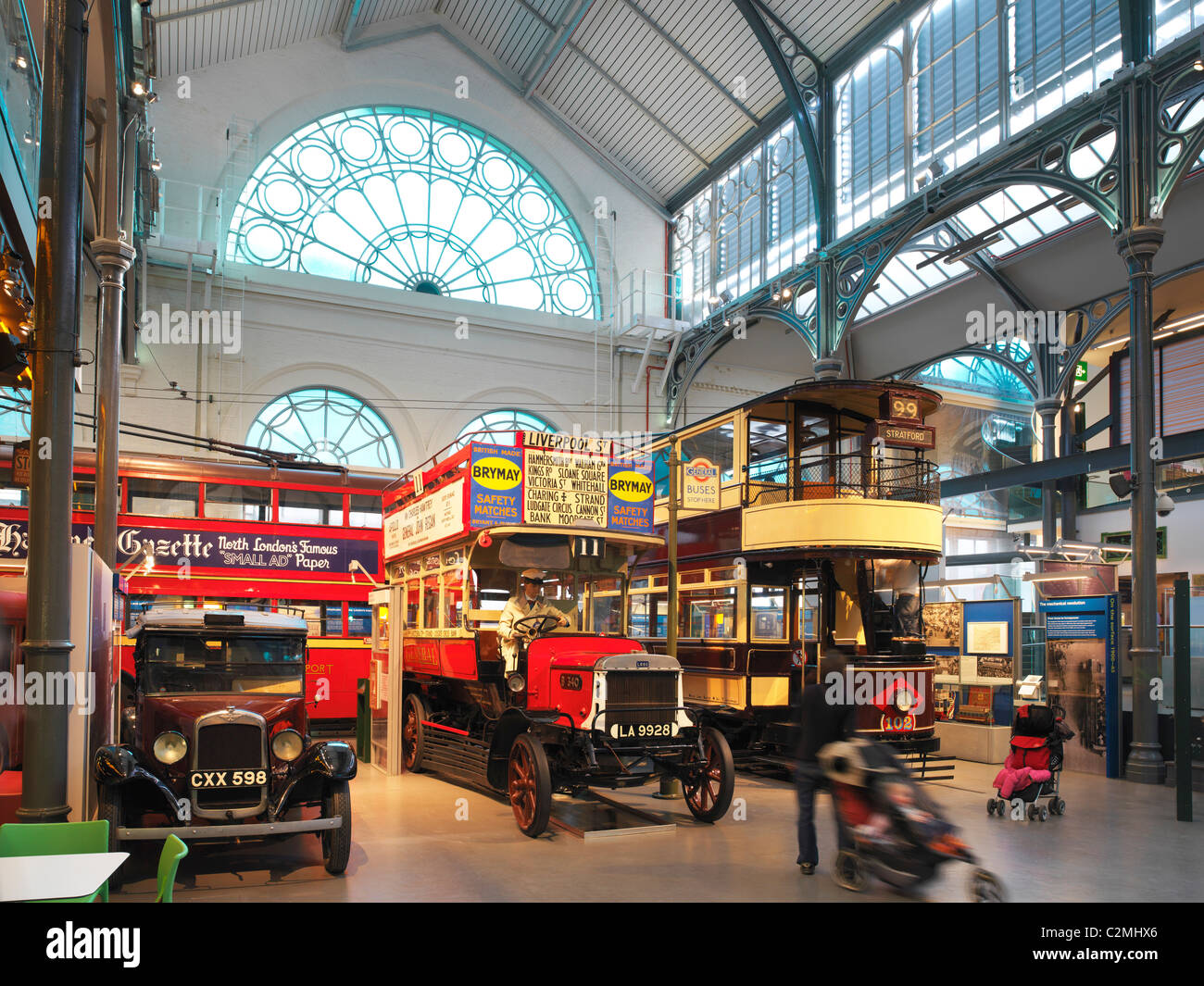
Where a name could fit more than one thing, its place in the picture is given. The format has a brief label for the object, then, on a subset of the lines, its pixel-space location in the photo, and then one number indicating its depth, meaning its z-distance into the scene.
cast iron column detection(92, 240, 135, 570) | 11.55
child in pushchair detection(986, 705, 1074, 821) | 9.88
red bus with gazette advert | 14.93
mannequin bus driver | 10.27
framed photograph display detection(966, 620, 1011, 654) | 14.62
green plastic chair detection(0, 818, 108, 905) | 4.37
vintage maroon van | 7.09
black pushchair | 6.42
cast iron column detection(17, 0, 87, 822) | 5.51
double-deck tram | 12.03
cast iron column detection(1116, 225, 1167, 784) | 12.52
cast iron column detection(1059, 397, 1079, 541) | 23.09
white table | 3.91
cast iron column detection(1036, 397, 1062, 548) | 21.92
